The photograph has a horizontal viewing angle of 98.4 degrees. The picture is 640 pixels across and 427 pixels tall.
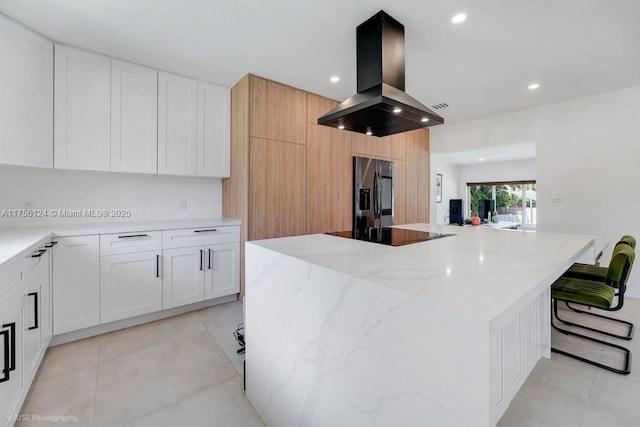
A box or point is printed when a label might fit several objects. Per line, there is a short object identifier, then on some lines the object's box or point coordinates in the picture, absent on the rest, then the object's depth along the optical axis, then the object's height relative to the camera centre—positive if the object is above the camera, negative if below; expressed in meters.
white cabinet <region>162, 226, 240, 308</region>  2.58 -0.51
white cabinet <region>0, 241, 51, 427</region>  1.23 -0.61
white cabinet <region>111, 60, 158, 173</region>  2.52 +0.90
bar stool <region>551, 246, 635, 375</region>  1.83 -0.55
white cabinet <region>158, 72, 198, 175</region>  2.75 +0.91
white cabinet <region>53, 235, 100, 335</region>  2.08 -0.55
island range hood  1.83 +0.92
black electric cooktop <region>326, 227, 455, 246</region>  1.67 -0.15
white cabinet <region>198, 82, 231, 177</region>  2.98 +0.92
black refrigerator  3.73 +0.29
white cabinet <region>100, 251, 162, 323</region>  2.28 -0.62
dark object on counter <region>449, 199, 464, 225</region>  6.52 +0.06
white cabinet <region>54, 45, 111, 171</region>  2.28 +0.88
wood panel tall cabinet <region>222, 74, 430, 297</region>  2.82 +0.56
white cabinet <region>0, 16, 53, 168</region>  1.94 +0.87
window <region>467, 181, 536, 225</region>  6.96 +0.42
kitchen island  0.68 -0.37
